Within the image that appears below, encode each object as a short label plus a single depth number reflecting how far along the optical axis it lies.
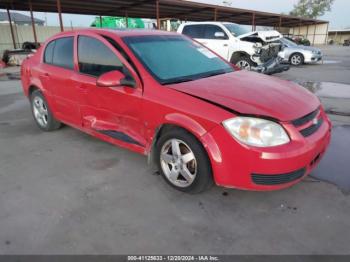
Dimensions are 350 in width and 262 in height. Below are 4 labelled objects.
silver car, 14.42
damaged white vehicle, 10.30
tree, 63.91
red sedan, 2.47
